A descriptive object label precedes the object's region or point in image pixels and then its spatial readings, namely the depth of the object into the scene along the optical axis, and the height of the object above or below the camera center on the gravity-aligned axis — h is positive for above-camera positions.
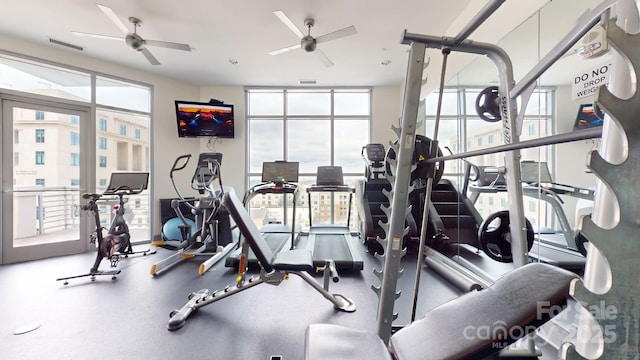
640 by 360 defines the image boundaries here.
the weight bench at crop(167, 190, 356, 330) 2.08 -0.80
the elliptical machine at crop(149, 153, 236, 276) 3.71 -0.77
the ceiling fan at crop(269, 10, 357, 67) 3.12 +1.99
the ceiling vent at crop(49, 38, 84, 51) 3.86 +2.22
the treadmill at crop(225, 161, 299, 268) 3.81 -0.18
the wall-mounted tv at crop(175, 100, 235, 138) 5.33 +1.36
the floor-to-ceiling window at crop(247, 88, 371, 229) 6.00 +1.13
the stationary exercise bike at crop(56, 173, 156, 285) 3.21 -0.67
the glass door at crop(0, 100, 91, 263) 3.79 -0.01
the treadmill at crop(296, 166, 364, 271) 3.30 -1.10
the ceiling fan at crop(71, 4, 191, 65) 3.41 +1.96
